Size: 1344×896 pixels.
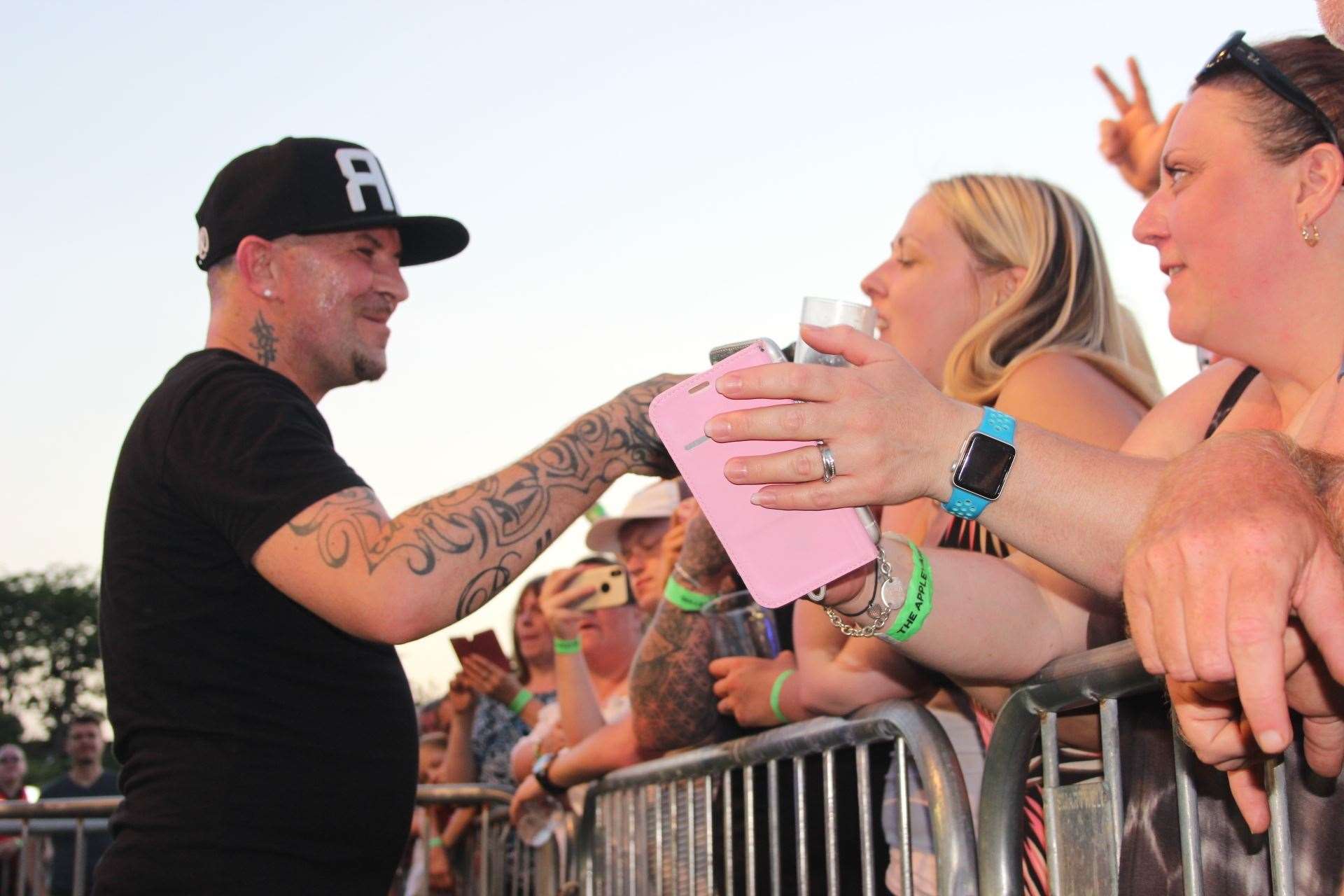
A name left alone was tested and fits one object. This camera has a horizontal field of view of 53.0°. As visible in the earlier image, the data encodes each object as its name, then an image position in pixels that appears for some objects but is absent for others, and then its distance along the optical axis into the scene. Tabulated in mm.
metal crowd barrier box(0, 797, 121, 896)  6211
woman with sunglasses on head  1192
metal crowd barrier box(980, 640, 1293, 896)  1962
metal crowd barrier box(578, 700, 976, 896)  2494
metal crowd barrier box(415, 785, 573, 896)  5975
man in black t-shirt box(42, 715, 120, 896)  10664
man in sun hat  5414
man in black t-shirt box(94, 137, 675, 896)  2627
